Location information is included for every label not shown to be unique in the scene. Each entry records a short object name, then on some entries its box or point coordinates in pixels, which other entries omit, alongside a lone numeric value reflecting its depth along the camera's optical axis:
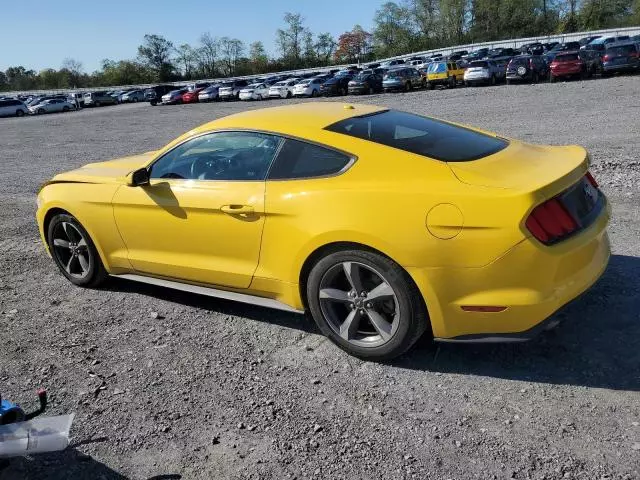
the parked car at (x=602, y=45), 34.24
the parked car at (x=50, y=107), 52.34
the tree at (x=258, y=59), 118.09
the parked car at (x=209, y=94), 48.59
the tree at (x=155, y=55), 117.69
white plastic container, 2.55
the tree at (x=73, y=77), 113.25
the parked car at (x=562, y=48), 34.58
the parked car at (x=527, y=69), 32.59
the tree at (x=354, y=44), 127.25
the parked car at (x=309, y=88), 40.97
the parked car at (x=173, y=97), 50.59
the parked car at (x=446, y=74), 36.41
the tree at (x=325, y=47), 128.25
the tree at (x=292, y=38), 129.25
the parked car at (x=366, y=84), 37.81
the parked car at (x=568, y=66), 31.17
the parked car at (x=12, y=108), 50.53
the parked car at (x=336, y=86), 39.72
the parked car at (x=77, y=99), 56.66
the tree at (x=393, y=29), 116.31
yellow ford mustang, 3.13
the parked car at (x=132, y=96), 63.34
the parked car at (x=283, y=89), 42.53
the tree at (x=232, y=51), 128.12
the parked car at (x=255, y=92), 44.31
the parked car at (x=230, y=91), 47.47
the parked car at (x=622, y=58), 29.92
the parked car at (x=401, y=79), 36.94
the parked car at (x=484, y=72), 34.19
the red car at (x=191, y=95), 50.41
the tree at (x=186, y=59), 123.81
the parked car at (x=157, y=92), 53.25
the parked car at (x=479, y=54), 47.14
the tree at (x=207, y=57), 125.25
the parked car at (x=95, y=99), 59.19
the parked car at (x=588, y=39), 50.66
